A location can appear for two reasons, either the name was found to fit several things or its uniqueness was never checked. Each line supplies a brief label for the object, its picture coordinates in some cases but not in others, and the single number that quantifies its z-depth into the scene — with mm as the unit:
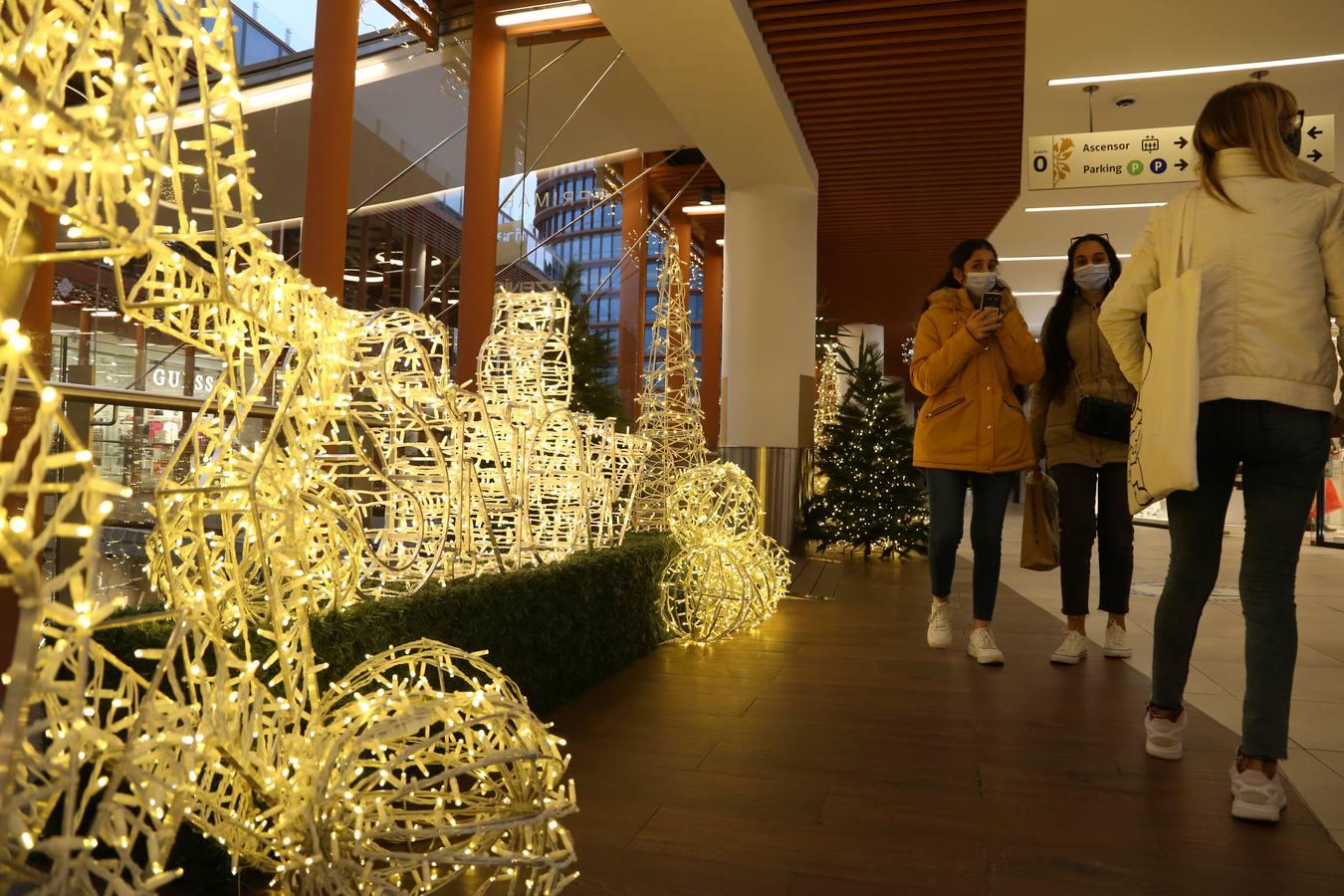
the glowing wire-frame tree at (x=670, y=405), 6324
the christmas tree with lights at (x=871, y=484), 7629
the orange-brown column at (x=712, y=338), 13789
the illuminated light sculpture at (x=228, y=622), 830
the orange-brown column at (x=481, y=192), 6949
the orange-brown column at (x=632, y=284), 10273
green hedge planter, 1643
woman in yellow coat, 3283
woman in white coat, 1952
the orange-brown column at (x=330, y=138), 5398
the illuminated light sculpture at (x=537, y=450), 2957
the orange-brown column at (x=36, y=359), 1939
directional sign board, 6547
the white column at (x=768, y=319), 7227
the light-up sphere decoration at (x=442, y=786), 1265
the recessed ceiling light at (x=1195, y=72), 6480
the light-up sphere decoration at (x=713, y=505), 4195
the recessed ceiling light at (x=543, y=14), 6910
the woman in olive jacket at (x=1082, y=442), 3230
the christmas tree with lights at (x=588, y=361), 8172
